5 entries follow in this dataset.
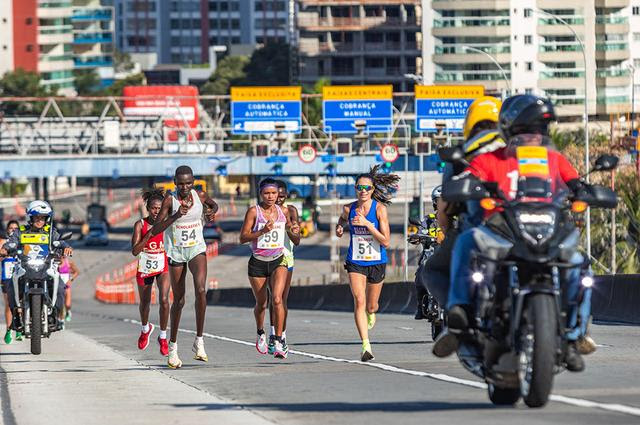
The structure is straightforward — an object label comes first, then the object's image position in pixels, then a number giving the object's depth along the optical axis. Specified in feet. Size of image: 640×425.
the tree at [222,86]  650.84
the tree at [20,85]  592.19
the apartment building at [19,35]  634.02
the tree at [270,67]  636.48
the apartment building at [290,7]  604.33
